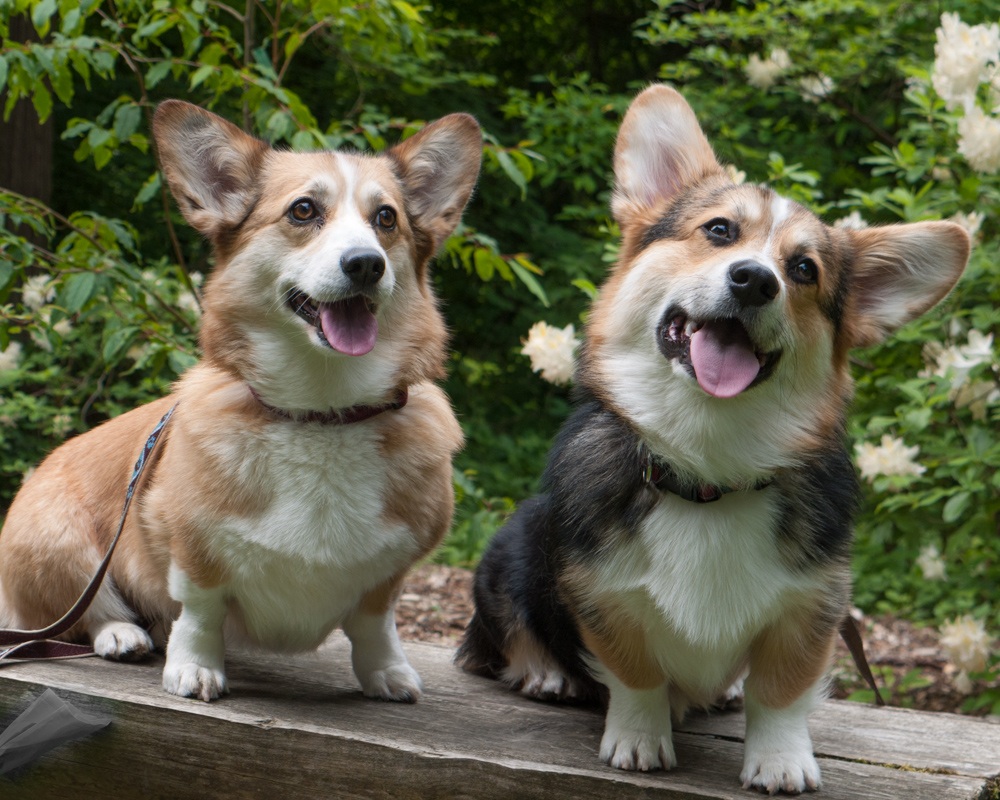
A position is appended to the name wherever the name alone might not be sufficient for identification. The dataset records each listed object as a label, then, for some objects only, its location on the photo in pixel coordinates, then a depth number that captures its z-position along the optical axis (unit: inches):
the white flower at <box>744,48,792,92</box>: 194.7
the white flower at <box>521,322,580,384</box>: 126.6
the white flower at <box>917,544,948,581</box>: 146.6
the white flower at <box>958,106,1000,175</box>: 117.9
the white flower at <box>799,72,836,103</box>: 203.8
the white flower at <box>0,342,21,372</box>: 161.3
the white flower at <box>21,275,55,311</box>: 133.2
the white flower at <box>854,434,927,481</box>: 120.5
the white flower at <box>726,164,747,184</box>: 98.3
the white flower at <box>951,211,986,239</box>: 120.0
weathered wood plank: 78.4
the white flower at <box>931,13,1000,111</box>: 117.7
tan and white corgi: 83.0
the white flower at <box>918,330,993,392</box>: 112.5
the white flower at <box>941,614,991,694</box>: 128.9
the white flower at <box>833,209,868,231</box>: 119.1
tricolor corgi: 74.8
